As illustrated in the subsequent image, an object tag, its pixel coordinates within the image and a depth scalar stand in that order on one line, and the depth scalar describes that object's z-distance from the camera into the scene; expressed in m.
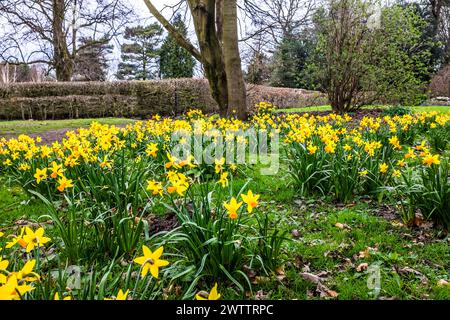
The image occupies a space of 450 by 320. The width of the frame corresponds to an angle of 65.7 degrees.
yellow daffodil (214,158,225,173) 2.28
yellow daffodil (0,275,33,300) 1.10
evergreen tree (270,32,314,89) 22.92
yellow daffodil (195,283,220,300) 1.19
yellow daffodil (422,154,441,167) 2.55
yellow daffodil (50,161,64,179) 2.42
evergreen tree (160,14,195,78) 26.94
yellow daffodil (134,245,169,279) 1.30
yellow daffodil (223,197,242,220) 1.66
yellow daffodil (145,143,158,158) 2.70
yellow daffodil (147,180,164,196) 1.97
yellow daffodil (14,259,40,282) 1.20
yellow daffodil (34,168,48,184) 2.43
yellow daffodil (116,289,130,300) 1.12
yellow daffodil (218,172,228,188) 2.09
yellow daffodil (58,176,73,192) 2.20
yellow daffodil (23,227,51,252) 1.42
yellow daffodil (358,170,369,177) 3.16
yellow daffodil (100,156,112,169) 2.77
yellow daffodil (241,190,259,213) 1.70
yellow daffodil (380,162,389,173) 3.05
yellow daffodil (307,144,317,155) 3.31
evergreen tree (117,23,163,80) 32.81
